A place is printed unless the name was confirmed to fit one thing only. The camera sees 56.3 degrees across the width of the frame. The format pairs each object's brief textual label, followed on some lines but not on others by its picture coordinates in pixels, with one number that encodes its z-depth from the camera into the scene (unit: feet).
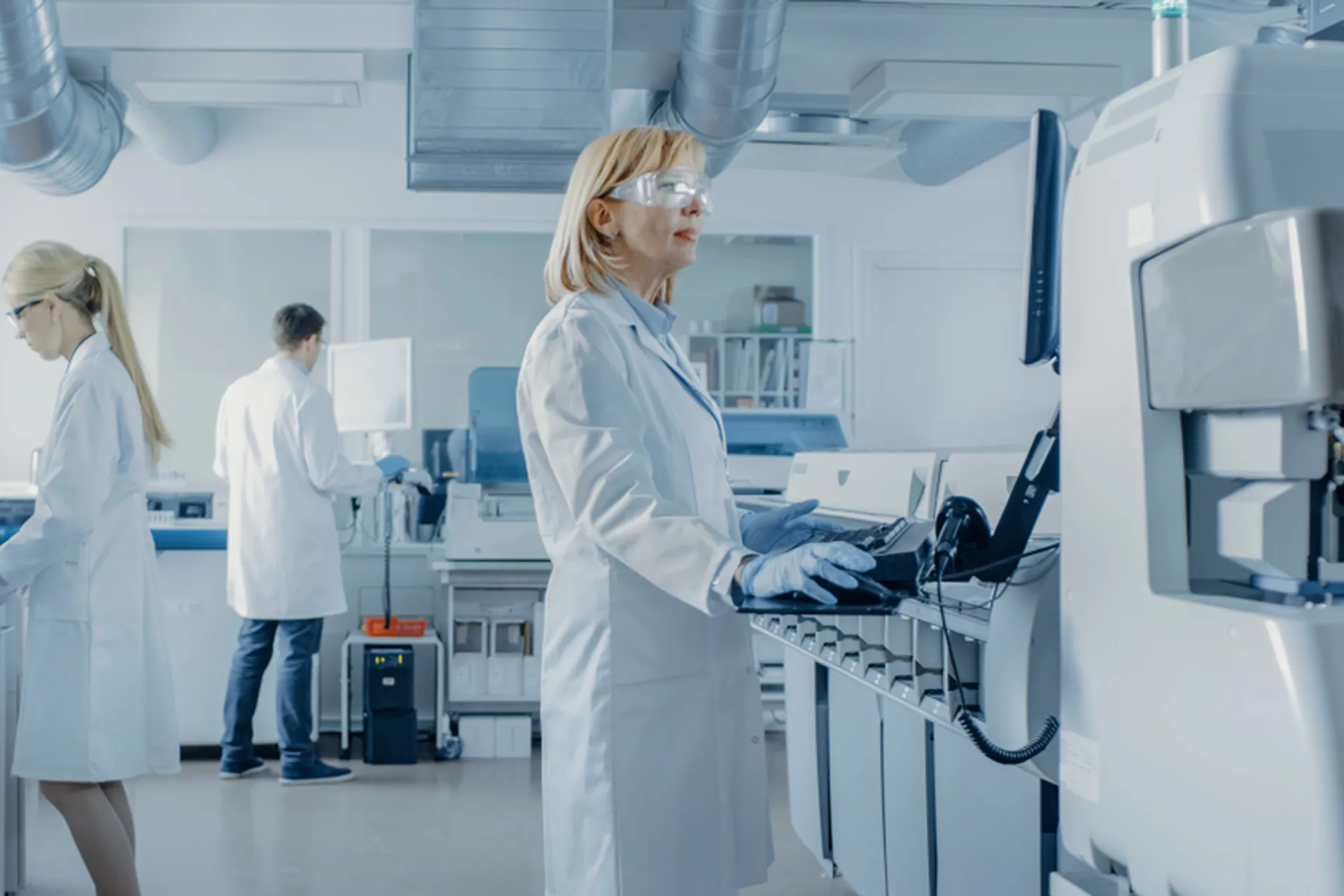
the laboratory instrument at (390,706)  14.10
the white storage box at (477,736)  14.71
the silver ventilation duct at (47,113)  11.30
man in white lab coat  13.10
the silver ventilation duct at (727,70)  11.26
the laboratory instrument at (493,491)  14.53
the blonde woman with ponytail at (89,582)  7.63
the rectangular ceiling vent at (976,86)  13.34
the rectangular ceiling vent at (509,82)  11.83
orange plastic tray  14.57
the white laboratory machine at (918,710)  4.33
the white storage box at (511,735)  14.75
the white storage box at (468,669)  14.80
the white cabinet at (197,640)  13.97
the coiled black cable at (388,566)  14.60
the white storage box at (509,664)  14.80
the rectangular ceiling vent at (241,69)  13.61
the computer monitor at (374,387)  15.23
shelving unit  19.80
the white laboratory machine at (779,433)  18.25
